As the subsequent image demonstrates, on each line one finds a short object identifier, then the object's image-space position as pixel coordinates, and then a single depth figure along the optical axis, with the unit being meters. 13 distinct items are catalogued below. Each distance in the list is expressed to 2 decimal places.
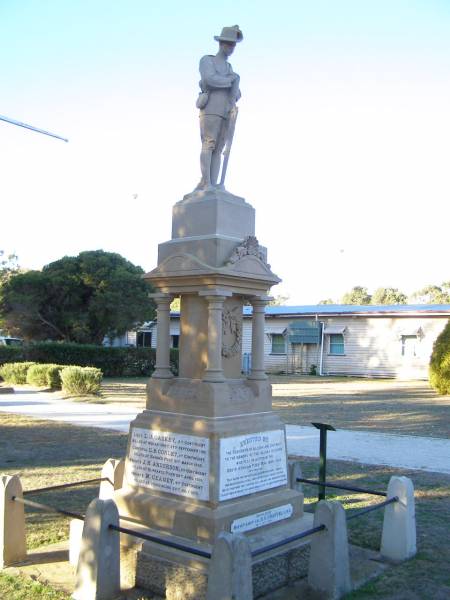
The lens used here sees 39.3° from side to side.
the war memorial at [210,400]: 5.22
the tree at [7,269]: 55.31
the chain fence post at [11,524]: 5.47
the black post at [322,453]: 6.82
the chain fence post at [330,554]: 4.85
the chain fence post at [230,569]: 4.08
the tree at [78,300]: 31.27
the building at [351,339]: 34.62
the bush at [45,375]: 23.75
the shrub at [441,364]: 23.89
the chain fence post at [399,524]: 5.84
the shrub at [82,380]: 21.72
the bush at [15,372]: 25.72
